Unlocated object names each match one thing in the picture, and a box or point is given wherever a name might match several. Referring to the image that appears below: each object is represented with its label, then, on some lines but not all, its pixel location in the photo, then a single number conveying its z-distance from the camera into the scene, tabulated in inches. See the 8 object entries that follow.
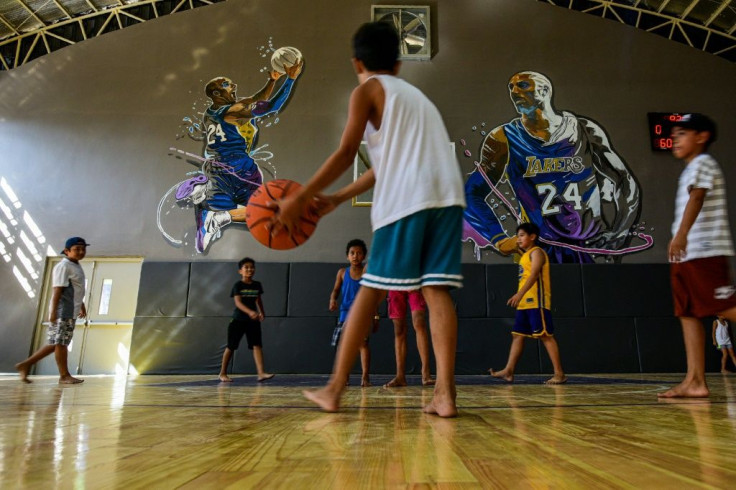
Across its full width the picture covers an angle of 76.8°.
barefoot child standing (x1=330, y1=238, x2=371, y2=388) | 147.6
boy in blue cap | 158.6
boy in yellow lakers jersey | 143.4
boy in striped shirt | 80.7
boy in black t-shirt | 170.4
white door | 254.8
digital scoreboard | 266.2
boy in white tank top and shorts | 57.2
